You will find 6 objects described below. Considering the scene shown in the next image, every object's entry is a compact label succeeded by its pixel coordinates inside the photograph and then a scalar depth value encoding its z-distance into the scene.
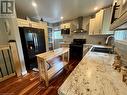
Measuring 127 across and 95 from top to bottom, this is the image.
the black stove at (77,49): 3.10
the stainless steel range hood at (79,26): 3.23
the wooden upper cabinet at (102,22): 2.15
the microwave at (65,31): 3.48
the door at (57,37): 4.62
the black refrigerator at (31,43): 1.99
